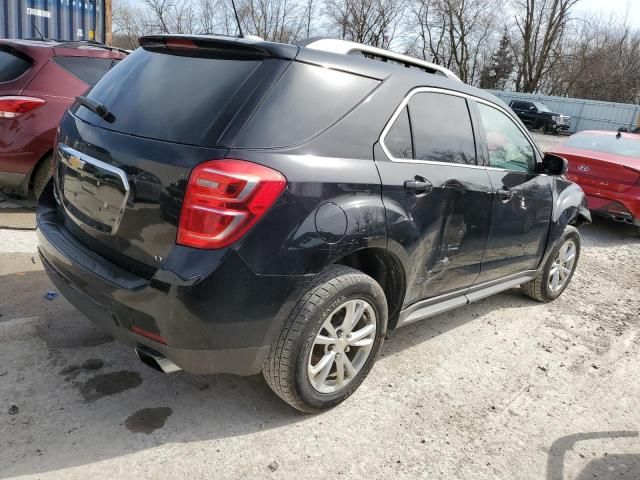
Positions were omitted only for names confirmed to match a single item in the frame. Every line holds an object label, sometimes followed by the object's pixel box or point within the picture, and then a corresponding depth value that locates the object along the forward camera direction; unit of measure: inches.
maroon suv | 196.7
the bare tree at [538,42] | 1747.2
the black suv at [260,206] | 85.7
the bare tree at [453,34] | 1820.9
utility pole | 420.8
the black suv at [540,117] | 1164.5
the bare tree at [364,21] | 1702.8
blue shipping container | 384.2
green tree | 1998.8
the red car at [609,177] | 273.0
